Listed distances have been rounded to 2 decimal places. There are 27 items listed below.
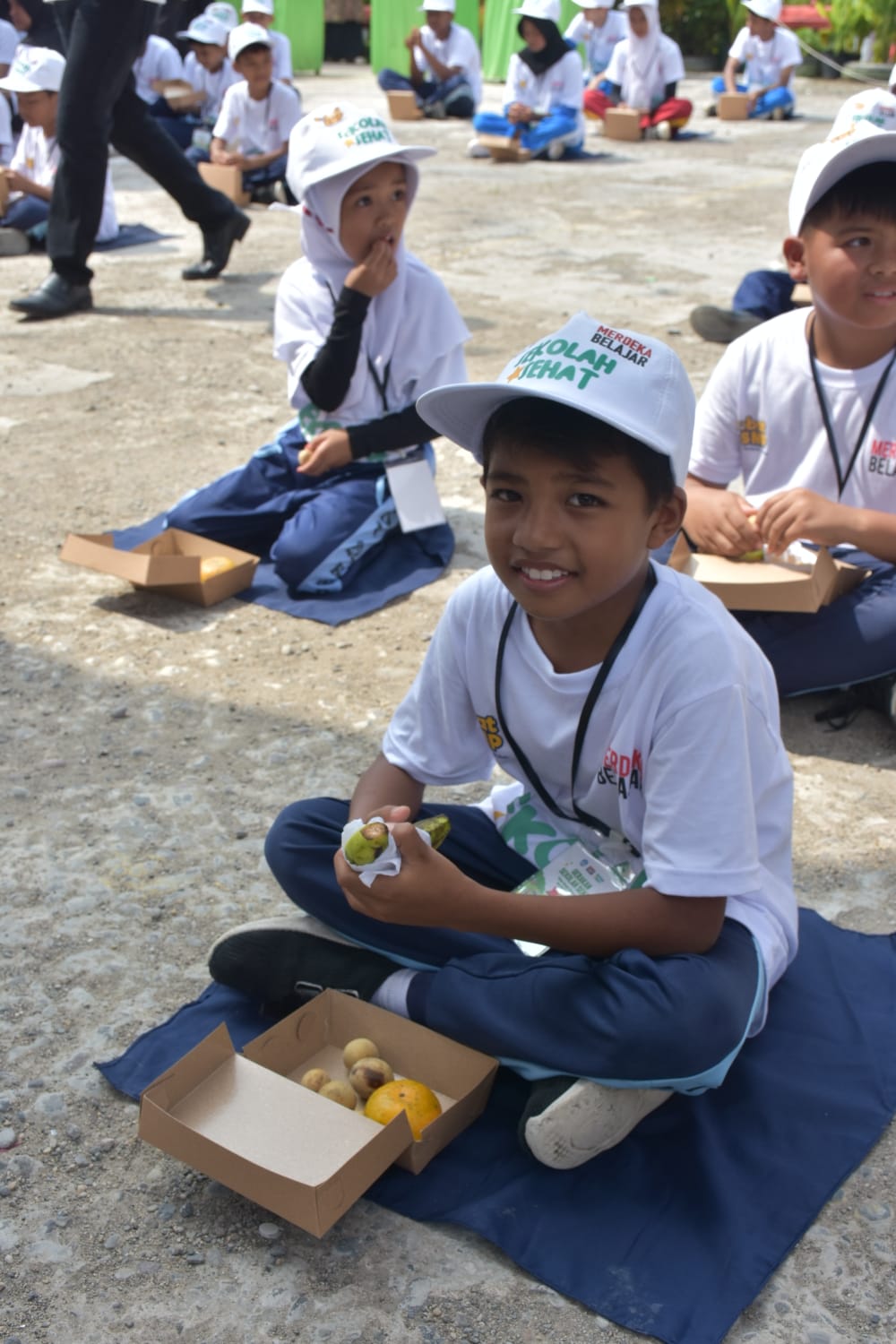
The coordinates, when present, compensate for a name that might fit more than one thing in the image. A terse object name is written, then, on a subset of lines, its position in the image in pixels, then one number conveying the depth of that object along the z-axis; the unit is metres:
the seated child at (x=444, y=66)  14.74
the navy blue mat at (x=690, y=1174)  1.81
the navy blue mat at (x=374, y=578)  3.90
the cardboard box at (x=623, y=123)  13.75
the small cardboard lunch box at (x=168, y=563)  3.77
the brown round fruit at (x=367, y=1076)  2.07
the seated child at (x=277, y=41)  12.08
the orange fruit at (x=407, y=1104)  2.01
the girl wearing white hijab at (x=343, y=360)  3.81
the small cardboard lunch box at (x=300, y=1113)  1.81
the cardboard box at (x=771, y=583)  3.11
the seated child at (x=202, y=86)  11.48
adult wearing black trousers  5.93
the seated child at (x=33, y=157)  7.50
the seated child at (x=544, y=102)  12.39
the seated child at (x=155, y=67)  11.87
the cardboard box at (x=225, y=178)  9.33
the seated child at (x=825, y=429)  3.02
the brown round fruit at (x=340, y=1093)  2.04
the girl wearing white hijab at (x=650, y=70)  13.84
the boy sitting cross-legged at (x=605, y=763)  1.88
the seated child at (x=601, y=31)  15.32
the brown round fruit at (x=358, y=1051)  2.13
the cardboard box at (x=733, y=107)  14.86
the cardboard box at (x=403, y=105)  14.28
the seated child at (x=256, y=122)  9.72
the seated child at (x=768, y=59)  14.73
